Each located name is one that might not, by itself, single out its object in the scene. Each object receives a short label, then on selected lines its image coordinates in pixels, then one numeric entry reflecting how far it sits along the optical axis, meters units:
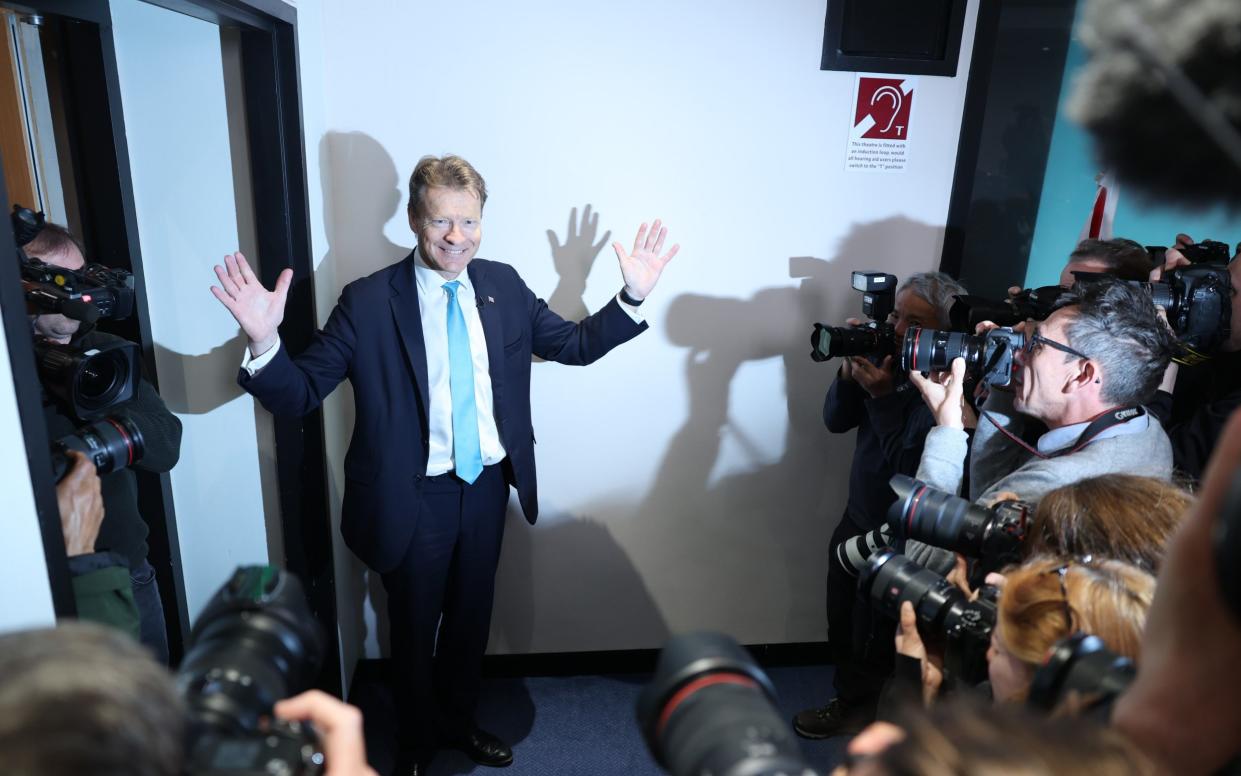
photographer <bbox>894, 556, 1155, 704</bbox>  0.96
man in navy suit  1.89
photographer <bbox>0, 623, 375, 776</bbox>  0.50
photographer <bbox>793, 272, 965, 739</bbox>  2.11
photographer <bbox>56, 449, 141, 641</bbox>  1.10
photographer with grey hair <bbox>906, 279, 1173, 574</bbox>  1.55
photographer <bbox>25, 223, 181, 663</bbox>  1.36
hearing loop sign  2.25
